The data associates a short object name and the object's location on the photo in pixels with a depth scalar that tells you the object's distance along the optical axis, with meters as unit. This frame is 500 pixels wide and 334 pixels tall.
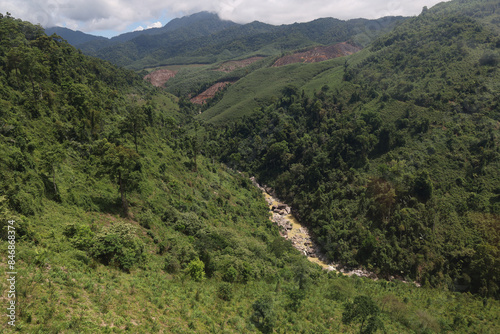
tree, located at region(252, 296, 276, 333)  23.45
